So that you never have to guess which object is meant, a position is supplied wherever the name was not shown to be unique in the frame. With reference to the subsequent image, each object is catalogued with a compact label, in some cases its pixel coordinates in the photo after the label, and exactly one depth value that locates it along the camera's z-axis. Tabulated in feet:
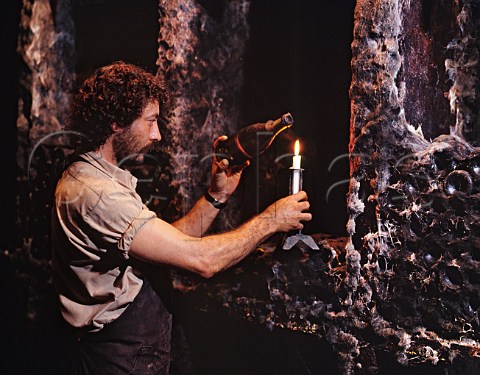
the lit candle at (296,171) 6.37
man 6.07
